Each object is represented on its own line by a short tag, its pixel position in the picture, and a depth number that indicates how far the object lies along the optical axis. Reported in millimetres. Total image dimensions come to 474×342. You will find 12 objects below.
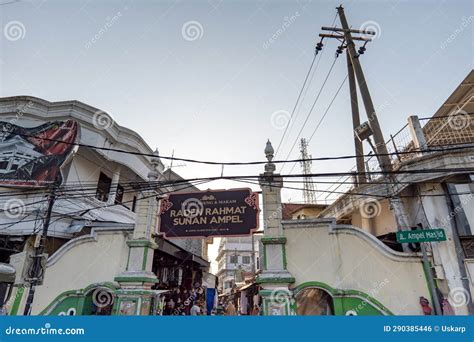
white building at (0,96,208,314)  9273
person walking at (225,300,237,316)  12938
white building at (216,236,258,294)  47438
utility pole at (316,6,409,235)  8648
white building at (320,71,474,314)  7551
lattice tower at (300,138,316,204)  23259
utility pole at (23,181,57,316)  7527
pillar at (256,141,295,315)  7766
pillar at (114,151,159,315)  8516
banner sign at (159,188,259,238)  8844
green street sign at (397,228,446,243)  7221
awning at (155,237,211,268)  10361
